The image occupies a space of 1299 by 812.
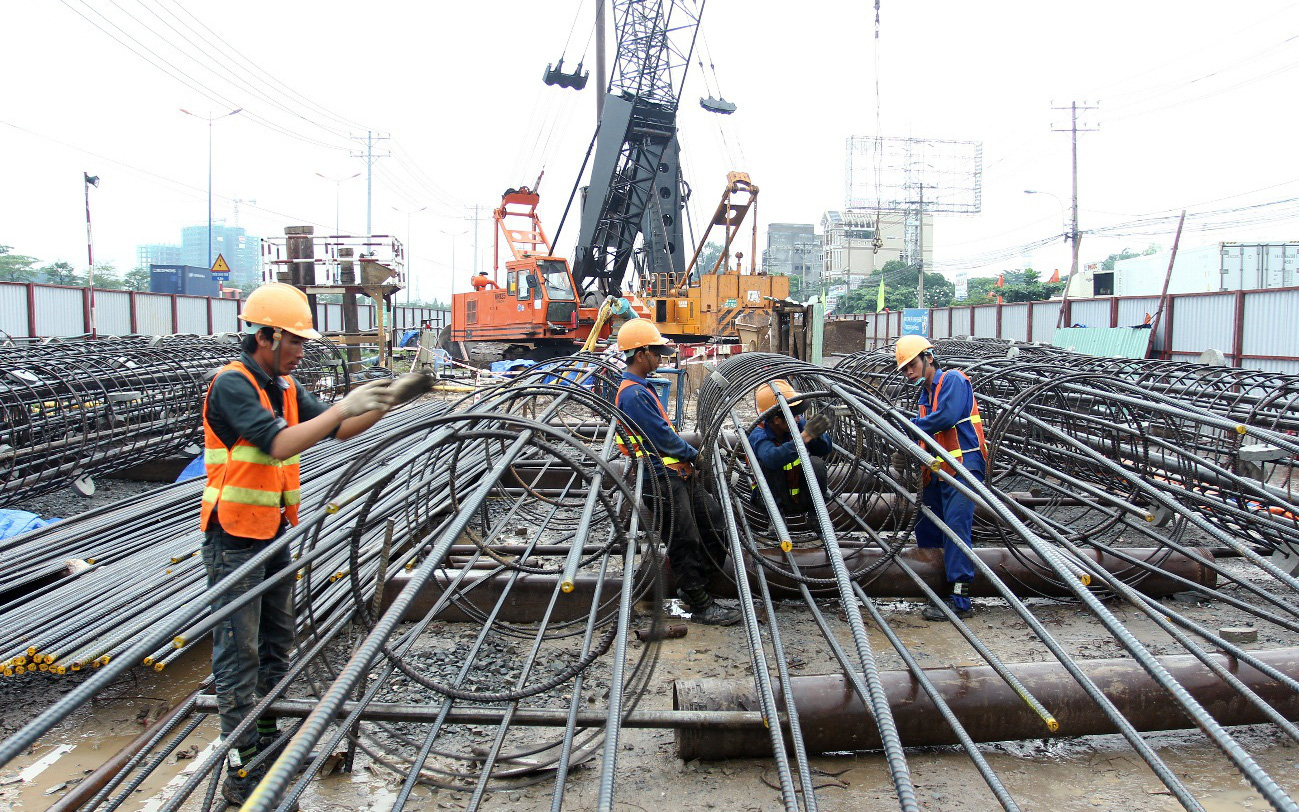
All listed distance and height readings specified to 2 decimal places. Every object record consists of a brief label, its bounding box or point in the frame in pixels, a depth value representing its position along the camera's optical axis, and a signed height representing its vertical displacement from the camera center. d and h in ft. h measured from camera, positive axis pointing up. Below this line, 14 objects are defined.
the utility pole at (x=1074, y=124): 100.12 +30.28
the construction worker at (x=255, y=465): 9.04 -1.53
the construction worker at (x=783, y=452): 15.23 -2.23
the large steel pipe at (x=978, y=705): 9.83 -4.82
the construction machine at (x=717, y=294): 54.19 +4.00
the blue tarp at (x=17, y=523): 16.75 -4.08
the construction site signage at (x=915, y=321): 81.20 +2.82
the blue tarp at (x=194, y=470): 22.12 -3.78
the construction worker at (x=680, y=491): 14.57 -2.97
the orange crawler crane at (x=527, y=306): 52.65 +2.92
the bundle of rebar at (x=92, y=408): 19.27 -1.83
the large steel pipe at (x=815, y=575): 14.15 -4.71
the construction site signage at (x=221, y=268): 59.88 +6.35
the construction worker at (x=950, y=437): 14.99 -1.95
